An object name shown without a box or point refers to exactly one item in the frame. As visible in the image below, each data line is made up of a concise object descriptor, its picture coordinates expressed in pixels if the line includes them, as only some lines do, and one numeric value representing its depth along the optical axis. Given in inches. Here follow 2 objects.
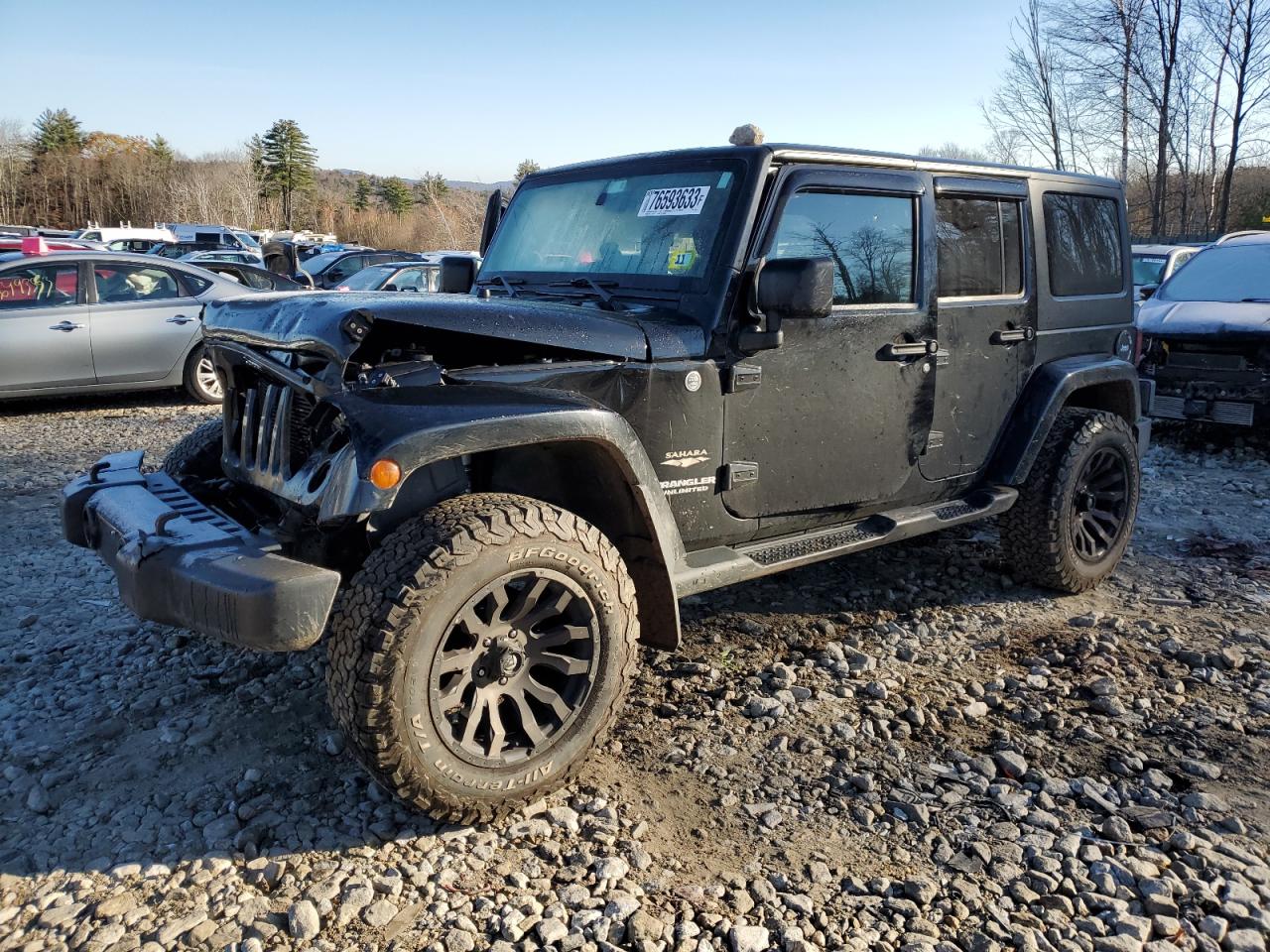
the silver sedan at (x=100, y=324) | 330.6
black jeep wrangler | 101.2
